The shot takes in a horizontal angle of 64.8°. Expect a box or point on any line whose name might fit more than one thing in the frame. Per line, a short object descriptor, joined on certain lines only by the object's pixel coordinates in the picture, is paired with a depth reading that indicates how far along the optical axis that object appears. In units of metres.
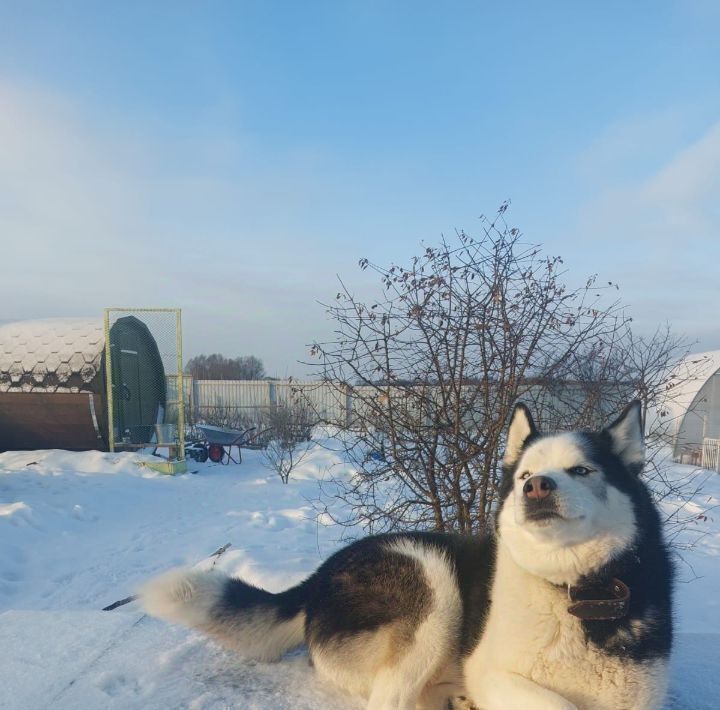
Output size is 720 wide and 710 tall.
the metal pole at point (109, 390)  13.62
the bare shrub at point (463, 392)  4.25
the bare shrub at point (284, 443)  13.48
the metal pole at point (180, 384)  13.77
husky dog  1.68
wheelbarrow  15.96
